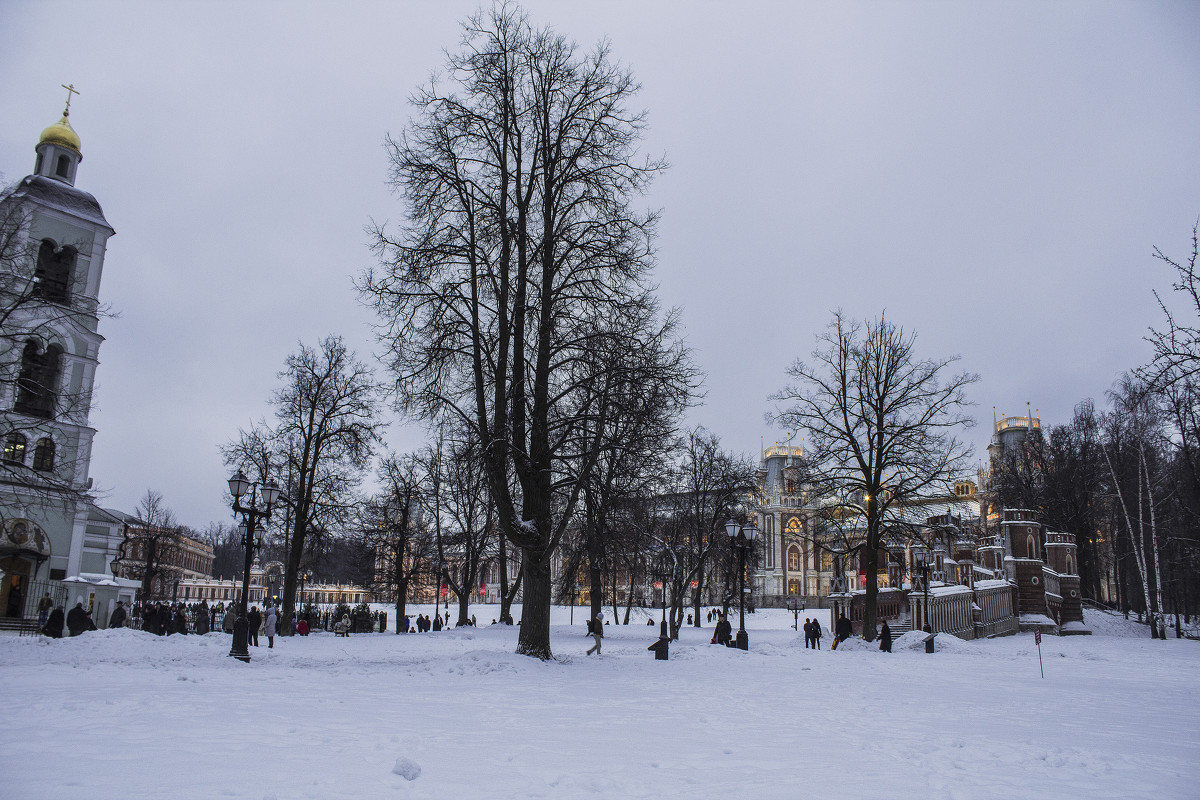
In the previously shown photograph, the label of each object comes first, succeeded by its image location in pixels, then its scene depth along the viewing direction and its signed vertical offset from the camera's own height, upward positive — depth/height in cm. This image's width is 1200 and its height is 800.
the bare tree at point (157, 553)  6099 -201
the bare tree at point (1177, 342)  1088 +354
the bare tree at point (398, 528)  3997 +67
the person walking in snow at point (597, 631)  2109 -249
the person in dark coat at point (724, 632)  2711 -305
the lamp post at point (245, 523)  1714 +37
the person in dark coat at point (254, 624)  2472 -305
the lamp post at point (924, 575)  2541 -61
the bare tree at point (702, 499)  3862 +293
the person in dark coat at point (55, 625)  2102 -280
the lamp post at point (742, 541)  2350 +36
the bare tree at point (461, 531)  3625 +66
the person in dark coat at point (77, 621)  2241 -282
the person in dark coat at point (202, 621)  3150 -381
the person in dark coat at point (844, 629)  2788 -286
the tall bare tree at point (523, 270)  1762 +705
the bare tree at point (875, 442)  2772 +453
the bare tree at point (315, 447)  3173 +415
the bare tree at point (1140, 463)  3284 +570
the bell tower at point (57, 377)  2858 +622
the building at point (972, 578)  2925 -92
